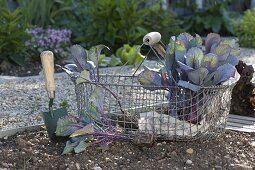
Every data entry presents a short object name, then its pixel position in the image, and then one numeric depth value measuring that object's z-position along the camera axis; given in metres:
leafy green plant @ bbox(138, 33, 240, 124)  3.22
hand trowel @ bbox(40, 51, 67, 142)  3.34
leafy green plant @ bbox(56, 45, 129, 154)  3.24
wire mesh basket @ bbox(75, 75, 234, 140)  3.30
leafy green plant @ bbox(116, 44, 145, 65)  6.11
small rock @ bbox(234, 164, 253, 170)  3.10
